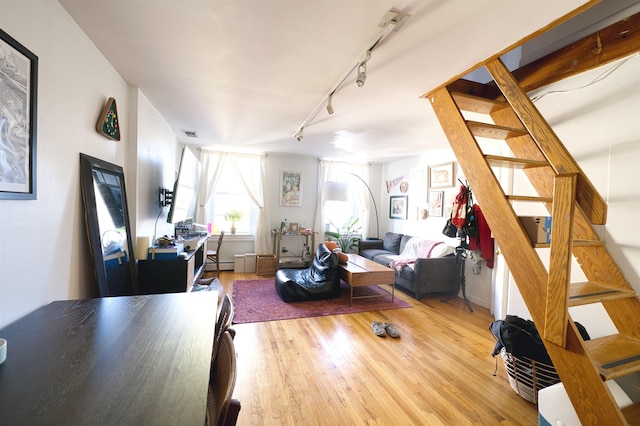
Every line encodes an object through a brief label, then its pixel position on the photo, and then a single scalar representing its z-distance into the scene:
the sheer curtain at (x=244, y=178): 5.16
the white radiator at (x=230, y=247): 5.26
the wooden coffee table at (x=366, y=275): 3.62
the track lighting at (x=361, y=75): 1.77
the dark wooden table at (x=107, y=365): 0.67
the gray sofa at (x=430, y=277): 3.85
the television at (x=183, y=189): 2.85
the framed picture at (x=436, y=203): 4.45
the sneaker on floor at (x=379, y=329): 2.80
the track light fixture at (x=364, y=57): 1.41
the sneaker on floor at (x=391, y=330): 2.78
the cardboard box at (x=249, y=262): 5.25
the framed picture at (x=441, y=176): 4.27
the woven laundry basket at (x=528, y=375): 1.78
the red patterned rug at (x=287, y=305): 3.21
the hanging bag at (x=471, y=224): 3.39
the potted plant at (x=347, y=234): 5.84
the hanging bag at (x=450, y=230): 3.65
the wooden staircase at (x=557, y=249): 1.07
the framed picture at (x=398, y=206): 5.52
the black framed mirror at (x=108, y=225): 1.69
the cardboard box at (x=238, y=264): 5.20
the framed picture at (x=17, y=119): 1.06
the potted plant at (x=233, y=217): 5.43
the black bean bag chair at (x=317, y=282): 3.64
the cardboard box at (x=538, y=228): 1.34
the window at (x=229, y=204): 5.37
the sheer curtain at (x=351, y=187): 5.90
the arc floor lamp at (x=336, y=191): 5.02
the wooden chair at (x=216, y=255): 4.65
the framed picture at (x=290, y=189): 5.70
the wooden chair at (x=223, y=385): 0.71
